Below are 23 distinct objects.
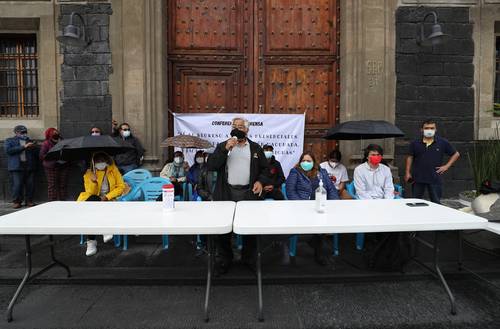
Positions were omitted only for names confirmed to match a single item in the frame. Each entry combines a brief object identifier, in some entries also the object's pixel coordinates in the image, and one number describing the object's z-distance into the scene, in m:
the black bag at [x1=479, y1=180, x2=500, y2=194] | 3.89
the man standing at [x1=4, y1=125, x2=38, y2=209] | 6.09
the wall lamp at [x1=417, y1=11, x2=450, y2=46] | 5.77
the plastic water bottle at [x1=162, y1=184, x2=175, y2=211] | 3.03
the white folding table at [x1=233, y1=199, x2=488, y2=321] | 2.55
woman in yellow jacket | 4.30
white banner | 6.23
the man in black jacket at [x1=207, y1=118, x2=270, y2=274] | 3.78
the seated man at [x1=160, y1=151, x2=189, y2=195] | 5.70
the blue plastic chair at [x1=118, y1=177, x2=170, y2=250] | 4.90
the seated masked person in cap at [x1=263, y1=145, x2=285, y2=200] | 4.77
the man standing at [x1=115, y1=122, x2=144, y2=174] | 5.96
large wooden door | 6.64
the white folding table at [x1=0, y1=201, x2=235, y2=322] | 2.52
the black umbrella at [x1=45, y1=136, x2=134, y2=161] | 4.12
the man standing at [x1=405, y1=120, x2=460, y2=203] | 4.96
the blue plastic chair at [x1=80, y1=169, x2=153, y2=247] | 5.26
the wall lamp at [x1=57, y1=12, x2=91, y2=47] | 5.71
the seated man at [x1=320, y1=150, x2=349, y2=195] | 5.27
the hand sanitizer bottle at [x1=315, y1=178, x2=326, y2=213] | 2.99
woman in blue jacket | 4.35
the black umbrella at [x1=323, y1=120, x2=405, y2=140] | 4.70
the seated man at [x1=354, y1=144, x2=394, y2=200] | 4.42
